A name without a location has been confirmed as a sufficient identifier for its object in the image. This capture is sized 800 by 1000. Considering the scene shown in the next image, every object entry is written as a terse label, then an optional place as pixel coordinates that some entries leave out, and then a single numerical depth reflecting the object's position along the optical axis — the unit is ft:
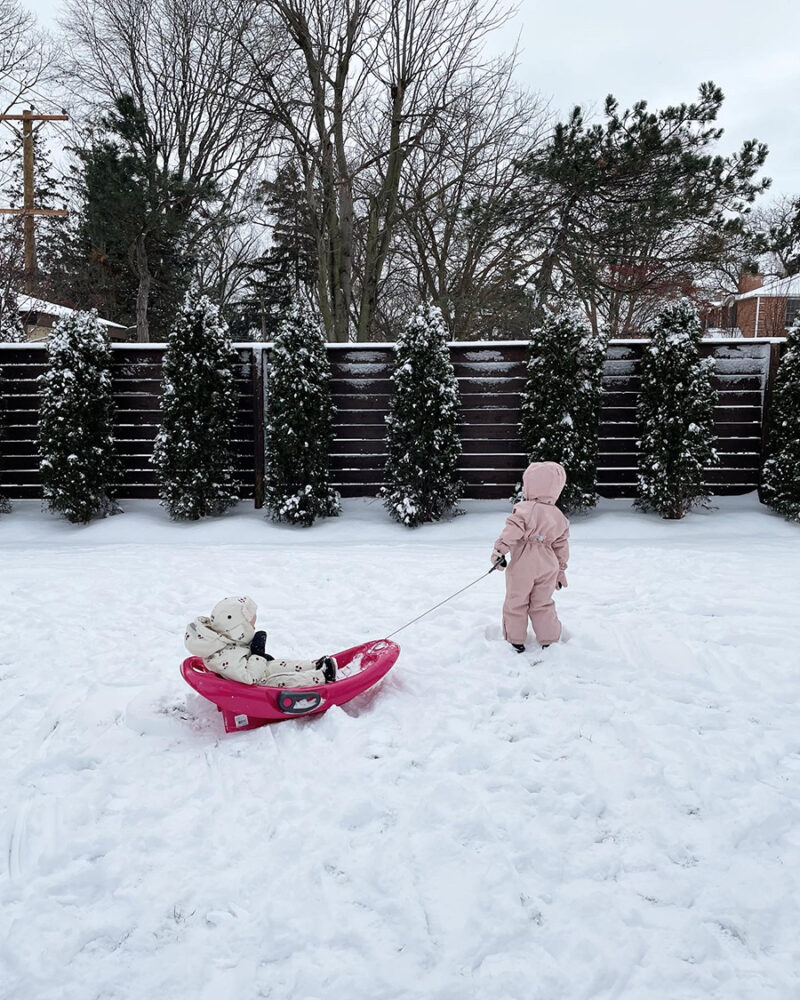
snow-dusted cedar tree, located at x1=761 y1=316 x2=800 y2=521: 24.99
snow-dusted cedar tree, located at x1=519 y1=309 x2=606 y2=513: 25.93
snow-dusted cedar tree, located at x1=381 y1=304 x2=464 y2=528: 26.08
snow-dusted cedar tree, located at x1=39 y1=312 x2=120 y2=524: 25.91
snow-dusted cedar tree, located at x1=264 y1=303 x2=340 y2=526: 26.00
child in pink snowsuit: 14.01
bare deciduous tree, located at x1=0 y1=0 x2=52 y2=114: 59.24
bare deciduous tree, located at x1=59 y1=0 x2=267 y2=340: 62.54
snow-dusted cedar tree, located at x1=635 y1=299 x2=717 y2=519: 25.26
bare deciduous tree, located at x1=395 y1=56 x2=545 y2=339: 48.29
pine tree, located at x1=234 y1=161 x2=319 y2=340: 78.74
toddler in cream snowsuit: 11.35
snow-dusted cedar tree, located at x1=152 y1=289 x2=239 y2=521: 26.14
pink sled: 11.02
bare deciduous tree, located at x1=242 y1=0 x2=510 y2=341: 43.39
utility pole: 57.12
